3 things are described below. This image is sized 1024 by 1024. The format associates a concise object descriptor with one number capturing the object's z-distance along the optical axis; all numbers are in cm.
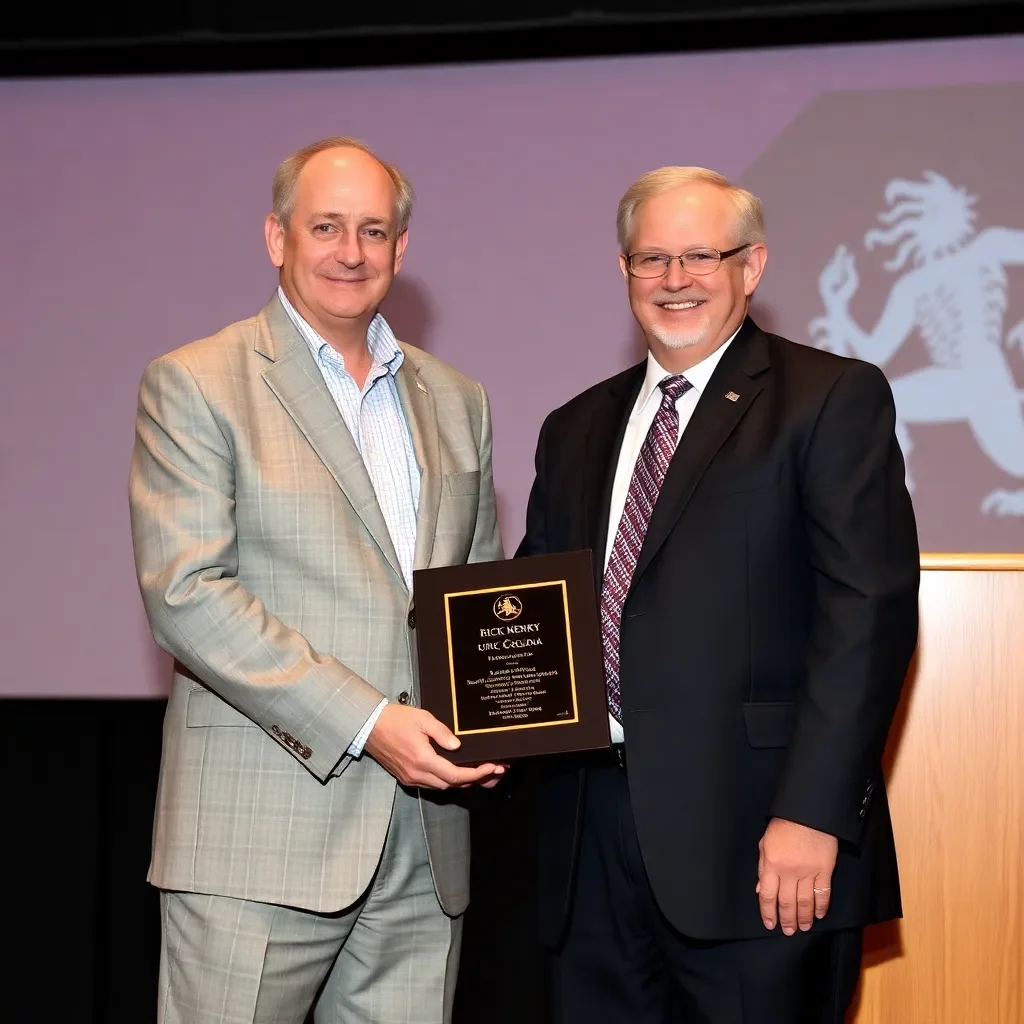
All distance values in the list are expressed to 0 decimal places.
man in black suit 210
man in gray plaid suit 217
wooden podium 253
